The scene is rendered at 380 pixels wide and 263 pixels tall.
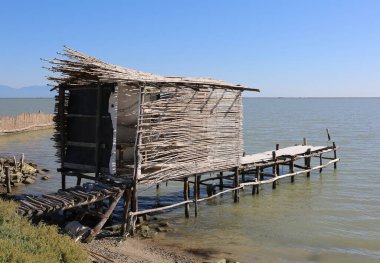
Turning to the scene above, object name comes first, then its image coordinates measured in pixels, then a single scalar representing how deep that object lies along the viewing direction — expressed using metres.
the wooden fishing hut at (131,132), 11.26
